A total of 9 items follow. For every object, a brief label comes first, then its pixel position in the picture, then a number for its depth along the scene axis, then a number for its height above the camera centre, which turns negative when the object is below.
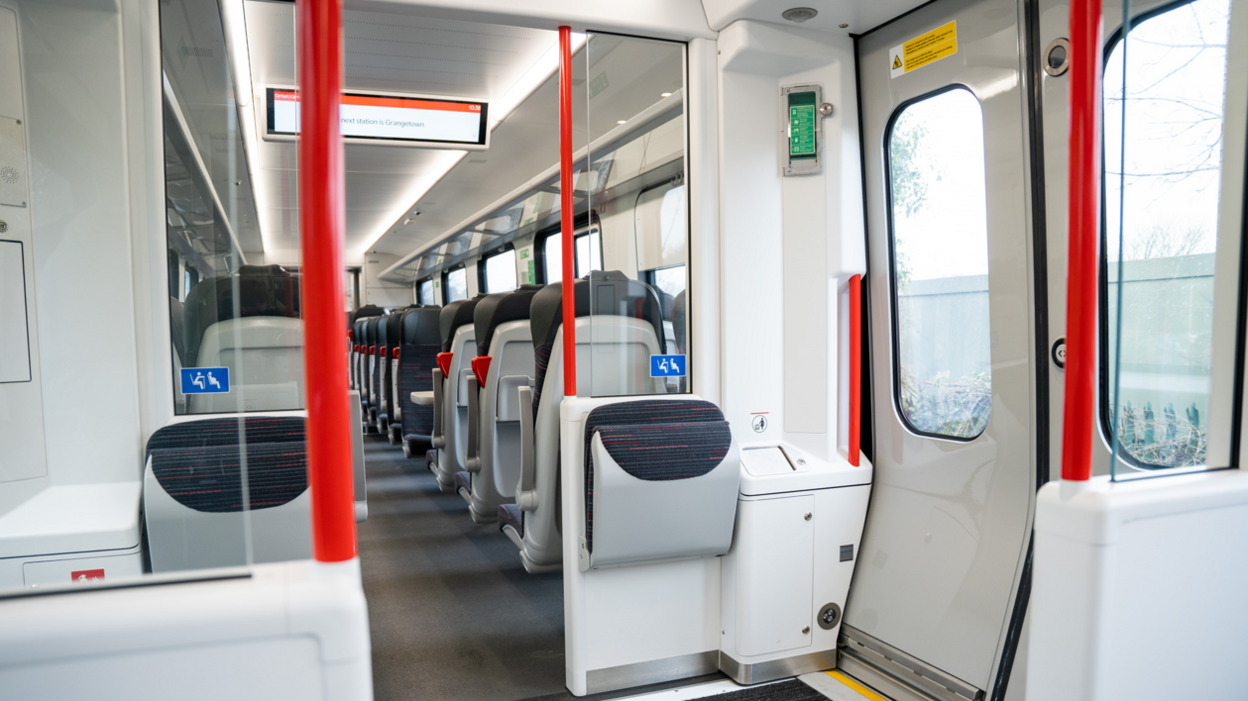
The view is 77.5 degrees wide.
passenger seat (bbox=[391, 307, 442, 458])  8.01 -0.48
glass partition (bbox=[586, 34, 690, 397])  2.92 +0.38
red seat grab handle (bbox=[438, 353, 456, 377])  5.88 -0.28
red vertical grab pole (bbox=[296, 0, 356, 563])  0.92 +0.11
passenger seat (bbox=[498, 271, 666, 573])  2.96 -0.20
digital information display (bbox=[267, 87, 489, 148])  4.69 +1.27
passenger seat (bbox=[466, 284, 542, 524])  4.66 -0.45
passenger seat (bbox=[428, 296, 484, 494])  5.63 -0.60
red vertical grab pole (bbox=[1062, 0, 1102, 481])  1.30 +0.17
